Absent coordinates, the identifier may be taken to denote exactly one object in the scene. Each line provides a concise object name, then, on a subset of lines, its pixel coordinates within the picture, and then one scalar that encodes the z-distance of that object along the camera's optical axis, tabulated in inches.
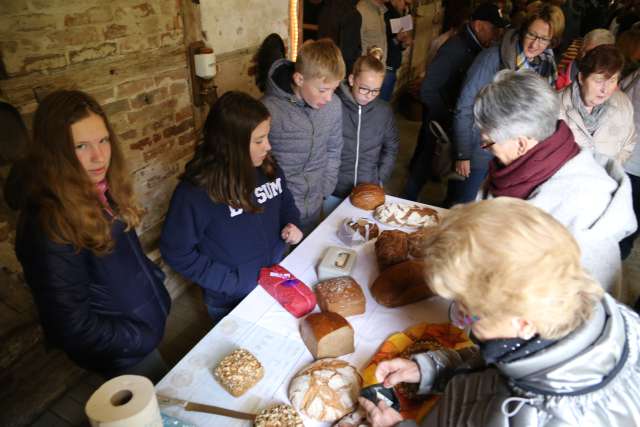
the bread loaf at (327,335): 56.9
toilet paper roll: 31.0
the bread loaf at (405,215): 92.3
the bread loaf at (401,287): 67.7
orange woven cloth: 52.8
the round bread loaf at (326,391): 50.2
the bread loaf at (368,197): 99.0
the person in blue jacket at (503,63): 117.3
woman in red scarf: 62.8
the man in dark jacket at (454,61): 143.9
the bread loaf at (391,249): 74.9
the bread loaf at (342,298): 65.1
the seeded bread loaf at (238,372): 52.9
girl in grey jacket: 104.9
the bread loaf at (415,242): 76.6
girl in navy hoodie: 70.5
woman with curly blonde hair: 35.3
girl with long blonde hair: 50.4
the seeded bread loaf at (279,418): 48.0
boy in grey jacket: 89.2
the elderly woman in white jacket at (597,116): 98.9
